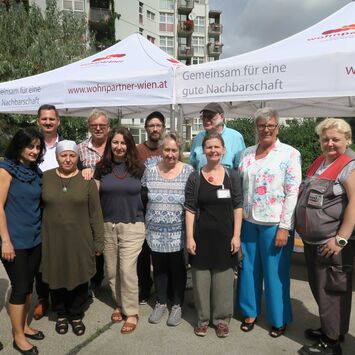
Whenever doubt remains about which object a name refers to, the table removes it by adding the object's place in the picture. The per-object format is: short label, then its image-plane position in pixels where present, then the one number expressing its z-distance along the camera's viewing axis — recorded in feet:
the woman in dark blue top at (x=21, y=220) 8.87
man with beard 12.16
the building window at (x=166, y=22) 150.71
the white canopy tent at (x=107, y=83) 14.02
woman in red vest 8.47
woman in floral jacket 9.48
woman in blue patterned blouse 10.22
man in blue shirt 11.55
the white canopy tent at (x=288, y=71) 10.78
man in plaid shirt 11.62
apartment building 102.06
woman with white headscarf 9.54
